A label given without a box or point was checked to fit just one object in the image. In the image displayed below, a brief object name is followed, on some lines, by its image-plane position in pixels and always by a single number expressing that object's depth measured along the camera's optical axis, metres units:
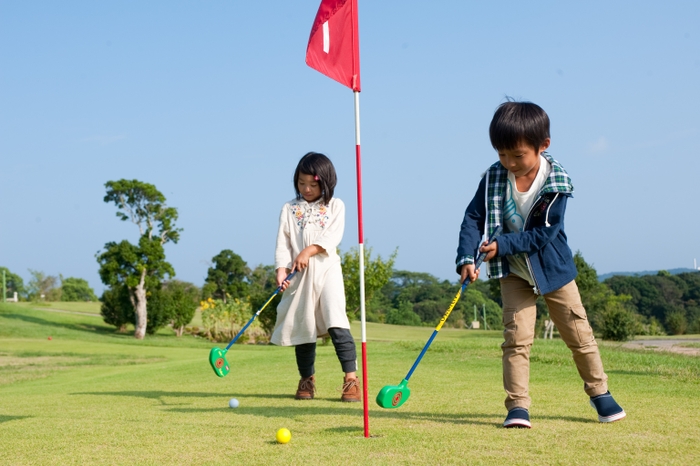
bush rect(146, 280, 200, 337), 31.80
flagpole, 3.62
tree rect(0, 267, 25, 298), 57.34
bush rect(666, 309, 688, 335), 29.84
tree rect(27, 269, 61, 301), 53.22
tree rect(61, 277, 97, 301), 65.64
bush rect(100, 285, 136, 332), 32.03
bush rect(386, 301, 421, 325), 45.02
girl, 5.05
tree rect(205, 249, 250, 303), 42.59
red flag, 3.99
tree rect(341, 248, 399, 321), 24.33
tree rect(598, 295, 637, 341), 19.48
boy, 3.55
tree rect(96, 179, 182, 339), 30.06
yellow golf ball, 3.10
